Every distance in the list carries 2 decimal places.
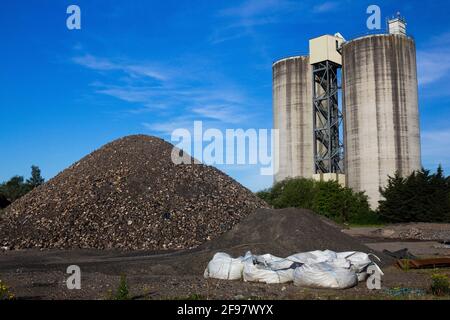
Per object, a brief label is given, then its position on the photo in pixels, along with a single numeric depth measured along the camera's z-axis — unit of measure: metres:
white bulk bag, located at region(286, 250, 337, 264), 10.37
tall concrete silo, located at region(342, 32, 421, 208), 40.03
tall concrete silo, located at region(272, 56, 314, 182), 46.44
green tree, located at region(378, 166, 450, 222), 36.47
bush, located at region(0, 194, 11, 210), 38.58
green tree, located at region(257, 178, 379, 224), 39.59
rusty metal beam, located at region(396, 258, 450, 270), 12.40
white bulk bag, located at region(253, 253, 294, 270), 9.85
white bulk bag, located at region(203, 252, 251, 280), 10.19
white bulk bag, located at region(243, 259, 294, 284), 9.51
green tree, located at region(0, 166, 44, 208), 56.66
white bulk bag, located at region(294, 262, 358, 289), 8.81
